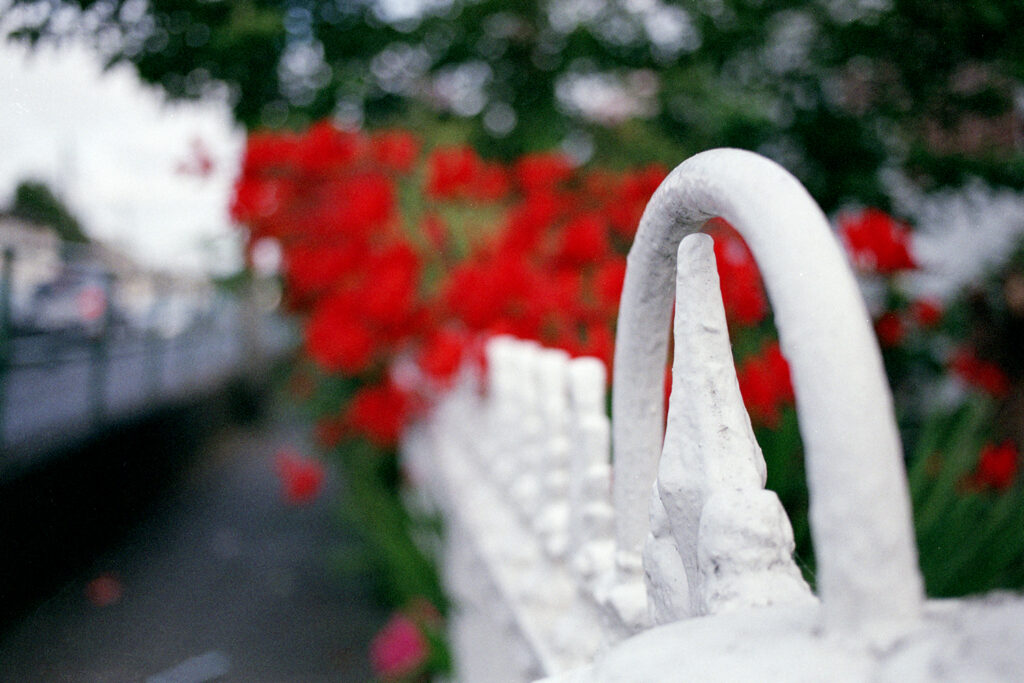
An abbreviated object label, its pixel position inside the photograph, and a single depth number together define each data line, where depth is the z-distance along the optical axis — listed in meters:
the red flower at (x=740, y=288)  1.42
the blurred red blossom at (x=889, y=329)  1.78
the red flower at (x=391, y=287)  2.13
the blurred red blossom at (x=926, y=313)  1.86
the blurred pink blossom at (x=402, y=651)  2.22
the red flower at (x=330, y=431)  3.18
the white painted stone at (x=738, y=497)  0.36
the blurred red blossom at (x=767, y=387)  1.26
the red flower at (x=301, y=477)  3.21
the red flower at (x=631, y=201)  1.87
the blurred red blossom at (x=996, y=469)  1.67
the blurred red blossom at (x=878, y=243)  1.62
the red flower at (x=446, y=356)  1.93
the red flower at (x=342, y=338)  2.20
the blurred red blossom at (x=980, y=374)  2.00
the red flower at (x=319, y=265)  2.33
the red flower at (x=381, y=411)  2.63
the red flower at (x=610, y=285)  1.52
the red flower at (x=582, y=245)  1.85
